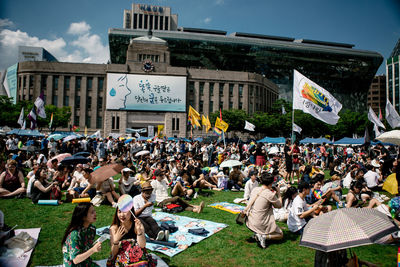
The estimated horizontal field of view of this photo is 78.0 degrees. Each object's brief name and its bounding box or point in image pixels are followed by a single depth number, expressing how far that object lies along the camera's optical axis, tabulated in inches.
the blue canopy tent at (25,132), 941.1
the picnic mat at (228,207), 313.4
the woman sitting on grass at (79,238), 120.8
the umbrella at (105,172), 246.1
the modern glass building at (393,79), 3887.6
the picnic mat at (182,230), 198.4
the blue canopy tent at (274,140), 1201.5
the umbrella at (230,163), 431.2
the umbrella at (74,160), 393.7
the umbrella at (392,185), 286.6
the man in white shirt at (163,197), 306.7
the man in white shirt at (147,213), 209.9
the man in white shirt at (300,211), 235.0
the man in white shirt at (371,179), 419.8
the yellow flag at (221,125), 800.0
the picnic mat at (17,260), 166.2
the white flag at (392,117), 562.3
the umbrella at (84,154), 450.8
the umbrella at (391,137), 396.6
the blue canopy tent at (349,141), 1043.8
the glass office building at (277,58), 2873.3
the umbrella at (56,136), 712.8
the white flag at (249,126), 943.0
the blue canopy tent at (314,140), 1155.7
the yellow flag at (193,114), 785.9
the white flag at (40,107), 689.6
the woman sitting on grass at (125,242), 132.3
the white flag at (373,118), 637.9
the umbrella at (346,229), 105.7
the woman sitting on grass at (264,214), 205.9
